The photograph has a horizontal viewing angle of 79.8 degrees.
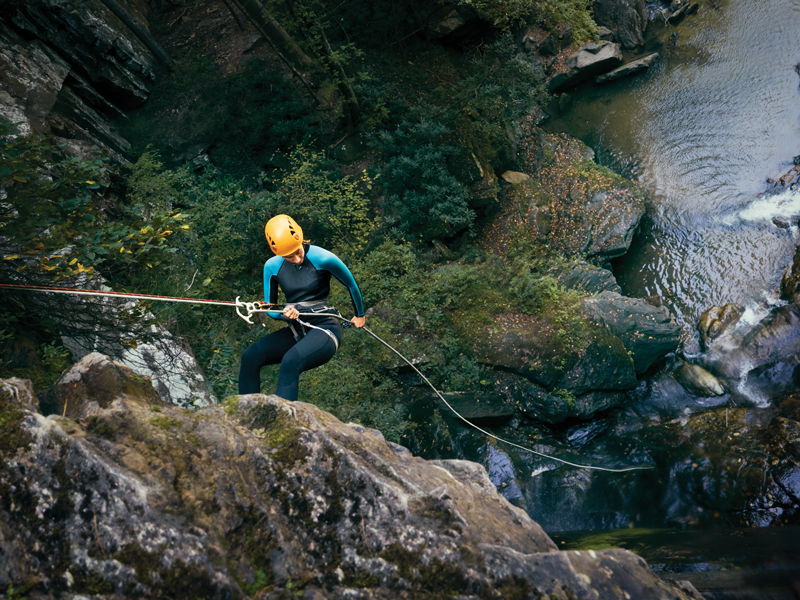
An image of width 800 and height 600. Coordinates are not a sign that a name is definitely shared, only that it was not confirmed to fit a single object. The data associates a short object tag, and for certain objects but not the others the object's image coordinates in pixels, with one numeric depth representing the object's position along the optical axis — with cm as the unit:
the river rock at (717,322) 894
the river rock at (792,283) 868
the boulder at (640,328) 858
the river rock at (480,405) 759
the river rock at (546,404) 788
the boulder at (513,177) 1117
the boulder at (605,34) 1338
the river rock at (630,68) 1280
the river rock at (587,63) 1279
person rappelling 420
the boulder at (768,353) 810
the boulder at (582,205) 1036
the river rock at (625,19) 1323
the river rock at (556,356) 792
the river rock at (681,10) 1329
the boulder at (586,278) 946
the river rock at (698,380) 834
